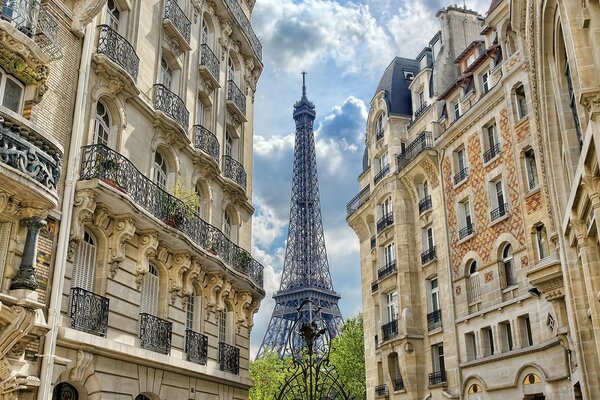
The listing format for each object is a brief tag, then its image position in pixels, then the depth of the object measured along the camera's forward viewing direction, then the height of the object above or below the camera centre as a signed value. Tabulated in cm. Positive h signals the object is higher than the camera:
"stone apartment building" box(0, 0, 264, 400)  1232 +527
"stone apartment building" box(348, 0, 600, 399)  1678 +853
